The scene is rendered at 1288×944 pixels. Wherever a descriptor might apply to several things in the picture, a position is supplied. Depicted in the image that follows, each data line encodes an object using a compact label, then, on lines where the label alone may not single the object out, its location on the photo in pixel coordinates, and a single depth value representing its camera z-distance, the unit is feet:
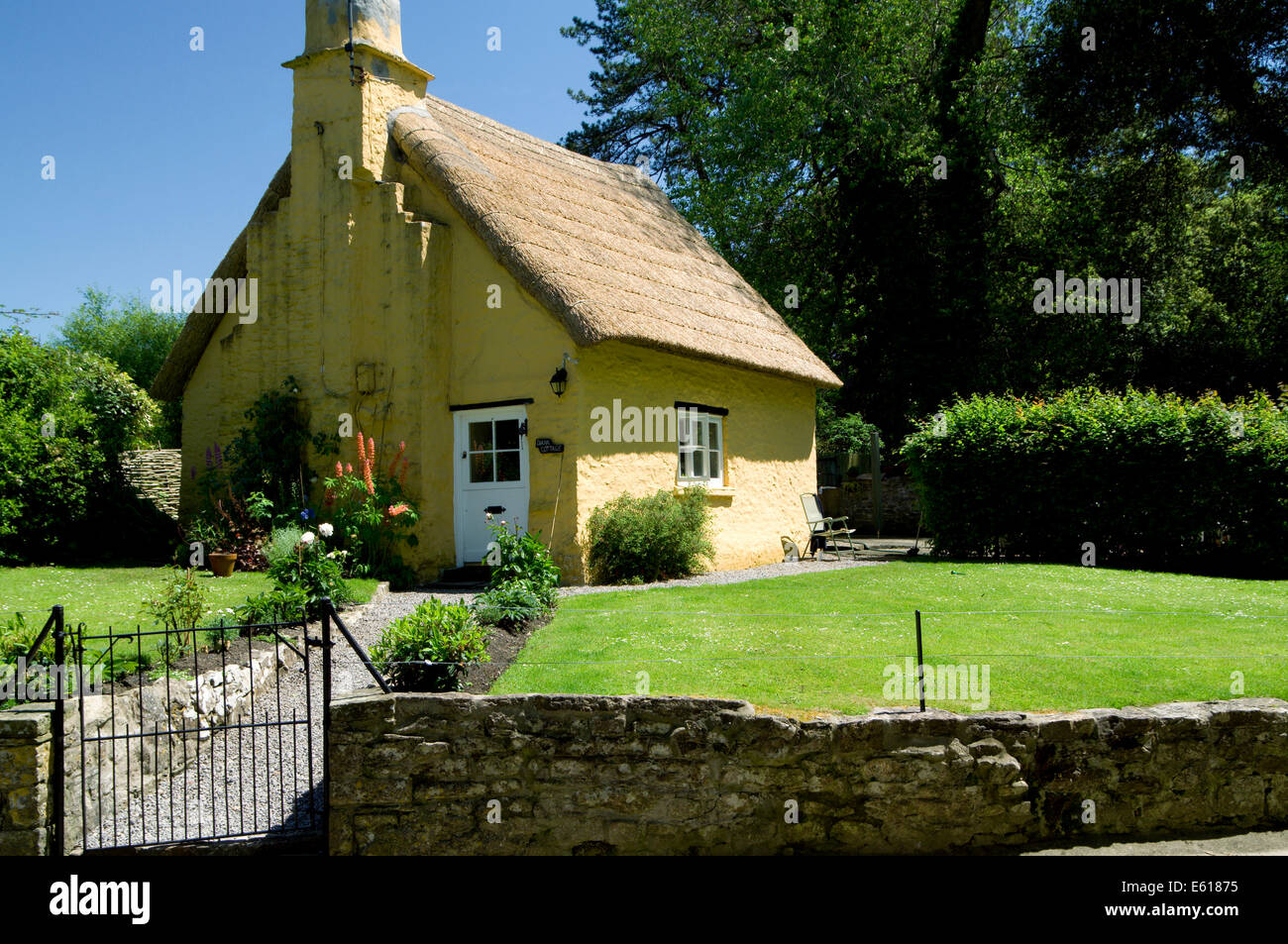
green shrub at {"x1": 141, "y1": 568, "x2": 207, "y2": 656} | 23.71
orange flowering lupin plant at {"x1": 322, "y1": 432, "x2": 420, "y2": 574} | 37.37
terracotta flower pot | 37.60
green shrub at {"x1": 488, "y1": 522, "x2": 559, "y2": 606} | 28.66
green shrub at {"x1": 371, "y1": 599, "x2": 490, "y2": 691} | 18.84
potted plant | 37.68
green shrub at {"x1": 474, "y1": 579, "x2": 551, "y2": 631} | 25.20
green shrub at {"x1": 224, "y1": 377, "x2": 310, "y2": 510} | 41.16
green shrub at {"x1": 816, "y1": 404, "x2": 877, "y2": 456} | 81.93
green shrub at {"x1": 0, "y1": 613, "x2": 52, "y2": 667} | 20.54
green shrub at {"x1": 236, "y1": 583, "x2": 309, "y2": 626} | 25.46
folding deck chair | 48.70
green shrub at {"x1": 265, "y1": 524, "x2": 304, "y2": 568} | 29.32
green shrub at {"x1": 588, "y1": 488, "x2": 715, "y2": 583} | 37.50
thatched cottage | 37.91
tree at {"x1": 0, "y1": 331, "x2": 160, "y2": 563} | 44.34
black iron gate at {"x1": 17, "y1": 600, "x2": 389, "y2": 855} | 17.60
